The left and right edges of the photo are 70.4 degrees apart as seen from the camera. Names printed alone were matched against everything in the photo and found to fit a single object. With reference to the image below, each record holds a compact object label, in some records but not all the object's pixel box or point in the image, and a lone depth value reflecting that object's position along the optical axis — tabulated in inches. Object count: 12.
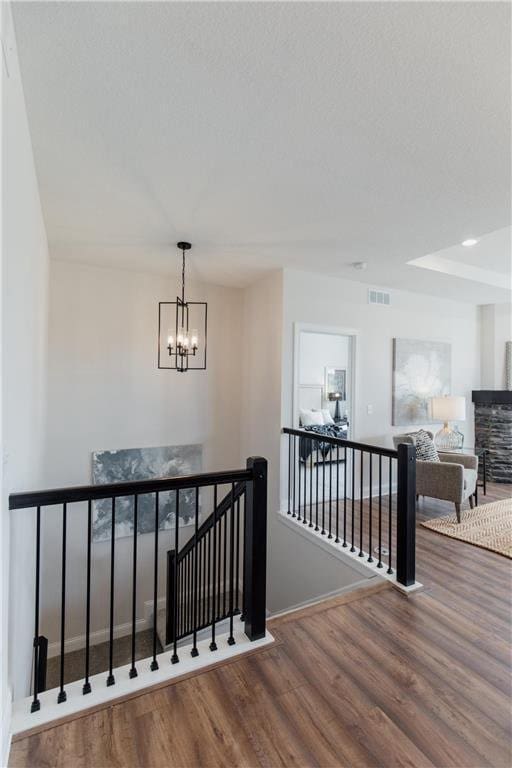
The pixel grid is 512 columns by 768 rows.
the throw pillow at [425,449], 173.8
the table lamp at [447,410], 199.5
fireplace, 228.3
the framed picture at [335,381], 198.4
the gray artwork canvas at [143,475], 177.9
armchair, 153.7
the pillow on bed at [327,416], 194.7
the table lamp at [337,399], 198.7
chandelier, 193.6
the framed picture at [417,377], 208.8
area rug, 134.7
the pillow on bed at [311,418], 186.2
